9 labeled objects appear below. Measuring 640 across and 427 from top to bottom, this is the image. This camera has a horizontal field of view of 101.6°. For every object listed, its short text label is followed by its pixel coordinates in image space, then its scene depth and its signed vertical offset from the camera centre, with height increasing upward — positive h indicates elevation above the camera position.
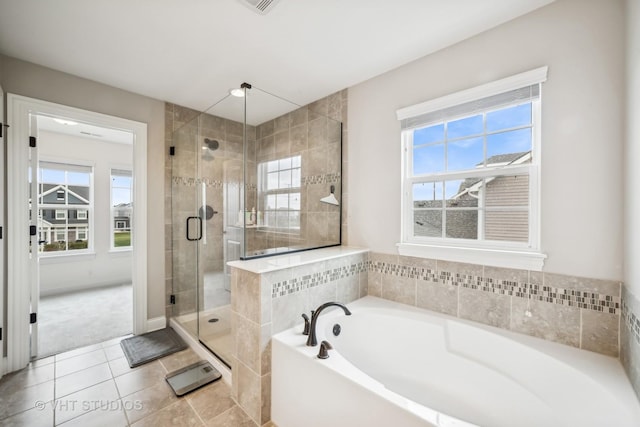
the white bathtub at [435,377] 1.11 -0.86
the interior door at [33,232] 2.14 -0.18
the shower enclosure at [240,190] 2.27 +0.22
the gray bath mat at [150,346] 2.22 -1.24
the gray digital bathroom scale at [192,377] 1.85 -1.25
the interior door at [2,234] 1.92 -0.17
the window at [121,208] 4.56 +0.06
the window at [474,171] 1.63 +0.30
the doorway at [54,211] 2.03 +0.00
